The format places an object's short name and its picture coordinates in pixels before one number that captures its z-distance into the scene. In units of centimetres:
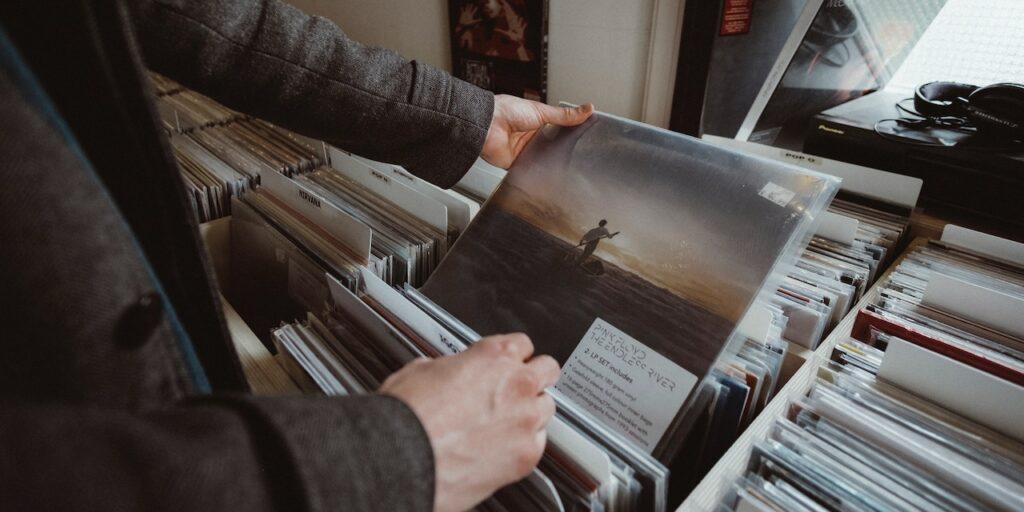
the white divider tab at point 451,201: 99
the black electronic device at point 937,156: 90
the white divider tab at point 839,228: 89
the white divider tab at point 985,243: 84
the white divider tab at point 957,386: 60
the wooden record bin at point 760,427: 55
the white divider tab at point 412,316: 68
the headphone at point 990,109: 89
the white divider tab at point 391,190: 97
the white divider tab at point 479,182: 111
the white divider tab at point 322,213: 88
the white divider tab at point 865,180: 97
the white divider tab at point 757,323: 66
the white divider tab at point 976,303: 72
